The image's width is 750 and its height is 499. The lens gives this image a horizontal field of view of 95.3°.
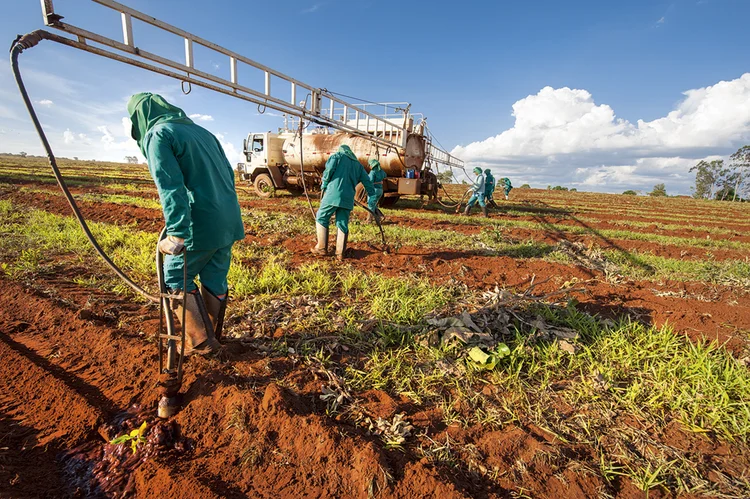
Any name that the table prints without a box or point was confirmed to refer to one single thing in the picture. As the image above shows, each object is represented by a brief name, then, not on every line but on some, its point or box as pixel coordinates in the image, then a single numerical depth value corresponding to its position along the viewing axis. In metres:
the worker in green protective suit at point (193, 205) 2.10
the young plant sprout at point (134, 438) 1.81
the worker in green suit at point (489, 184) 11.67
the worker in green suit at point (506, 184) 14.74
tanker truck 11.63
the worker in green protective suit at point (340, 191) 4.95
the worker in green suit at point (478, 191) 10.98
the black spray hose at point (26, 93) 1.65
